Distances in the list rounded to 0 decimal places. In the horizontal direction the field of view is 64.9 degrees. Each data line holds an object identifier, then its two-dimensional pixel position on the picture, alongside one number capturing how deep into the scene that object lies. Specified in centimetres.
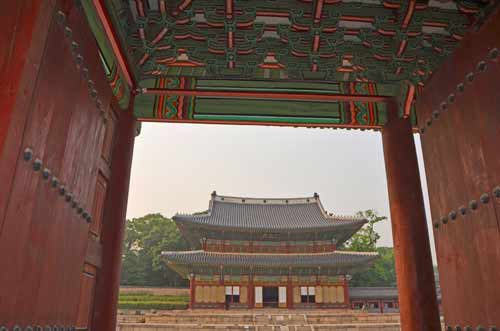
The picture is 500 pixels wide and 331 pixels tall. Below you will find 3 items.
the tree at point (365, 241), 3925
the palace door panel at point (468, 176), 192
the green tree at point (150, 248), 3991
